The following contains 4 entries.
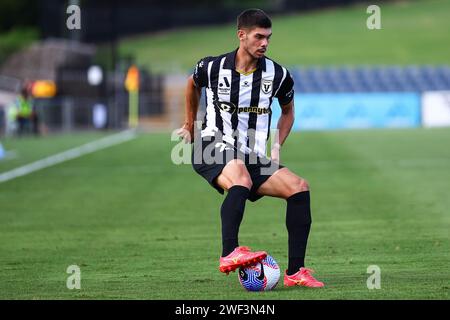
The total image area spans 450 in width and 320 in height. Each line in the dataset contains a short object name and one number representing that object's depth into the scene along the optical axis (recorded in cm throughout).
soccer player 1980
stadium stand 12125
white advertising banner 10044
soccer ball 1936
